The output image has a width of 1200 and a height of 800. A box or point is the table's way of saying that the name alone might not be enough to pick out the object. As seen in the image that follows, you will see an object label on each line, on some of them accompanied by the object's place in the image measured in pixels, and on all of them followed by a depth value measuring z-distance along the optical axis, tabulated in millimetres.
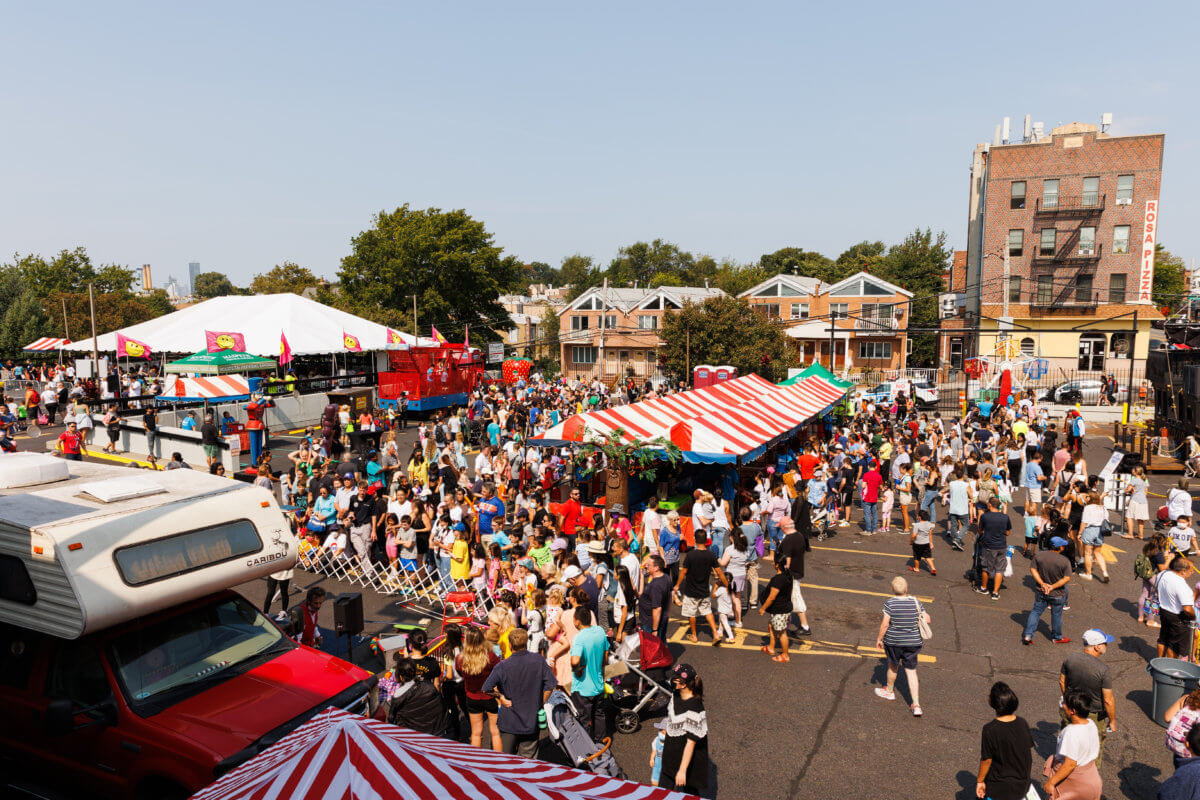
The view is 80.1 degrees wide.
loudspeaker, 8406
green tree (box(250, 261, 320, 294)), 79812
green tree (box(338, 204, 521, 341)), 56969
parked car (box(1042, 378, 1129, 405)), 38250
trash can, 7574
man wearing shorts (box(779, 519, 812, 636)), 10227
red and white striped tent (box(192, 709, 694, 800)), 3334
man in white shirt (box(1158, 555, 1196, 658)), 8703
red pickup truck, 5609
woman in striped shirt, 8055
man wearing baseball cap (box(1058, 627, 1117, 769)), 6645
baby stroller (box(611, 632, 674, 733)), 7930
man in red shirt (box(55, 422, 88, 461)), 20219
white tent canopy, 32969
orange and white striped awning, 25406
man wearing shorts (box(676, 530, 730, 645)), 9992
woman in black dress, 5613
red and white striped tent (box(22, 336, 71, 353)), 40856
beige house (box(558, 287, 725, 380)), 58312
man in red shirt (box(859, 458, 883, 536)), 15625
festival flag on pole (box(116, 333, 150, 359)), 29156
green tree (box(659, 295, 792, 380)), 44875
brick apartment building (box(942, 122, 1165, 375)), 47375
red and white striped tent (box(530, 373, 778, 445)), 15172
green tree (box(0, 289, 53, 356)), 52750
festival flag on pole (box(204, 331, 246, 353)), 28969
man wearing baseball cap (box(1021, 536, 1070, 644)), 9477
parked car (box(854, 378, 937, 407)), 33891
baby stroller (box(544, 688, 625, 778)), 6078
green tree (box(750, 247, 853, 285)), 88000
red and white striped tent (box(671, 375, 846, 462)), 14945
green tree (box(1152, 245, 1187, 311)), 72438
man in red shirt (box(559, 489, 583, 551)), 13211
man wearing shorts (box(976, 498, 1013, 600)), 11422
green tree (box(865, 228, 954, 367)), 70000
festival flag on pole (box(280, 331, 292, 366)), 29747
